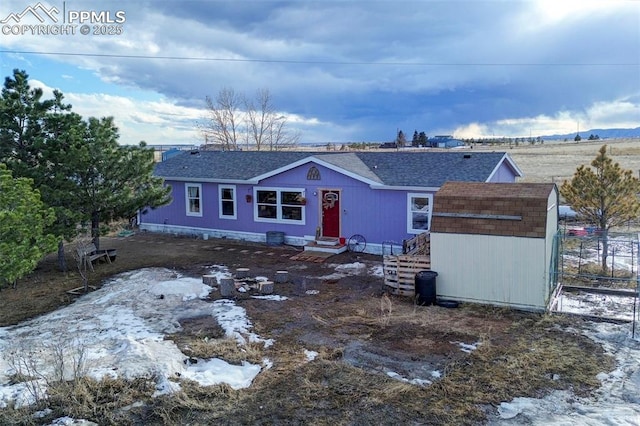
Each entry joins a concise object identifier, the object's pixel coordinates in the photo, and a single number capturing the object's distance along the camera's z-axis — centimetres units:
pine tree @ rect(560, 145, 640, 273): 1289
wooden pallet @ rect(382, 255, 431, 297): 1092
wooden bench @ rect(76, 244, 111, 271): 1291
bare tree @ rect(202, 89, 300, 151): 4441
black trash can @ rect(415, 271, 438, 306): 1033
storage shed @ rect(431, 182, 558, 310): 974
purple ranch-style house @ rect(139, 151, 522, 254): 1510
